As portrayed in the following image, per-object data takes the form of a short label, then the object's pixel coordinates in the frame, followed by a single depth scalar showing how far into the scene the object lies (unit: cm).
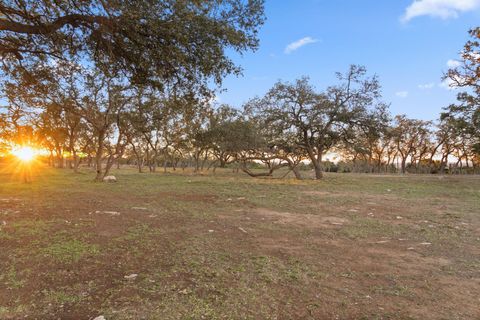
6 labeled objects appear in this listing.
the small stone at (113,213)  884
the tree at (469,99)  1952
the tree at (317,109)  2578
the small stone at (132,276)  425
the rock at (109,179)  2255
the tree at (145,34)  584
